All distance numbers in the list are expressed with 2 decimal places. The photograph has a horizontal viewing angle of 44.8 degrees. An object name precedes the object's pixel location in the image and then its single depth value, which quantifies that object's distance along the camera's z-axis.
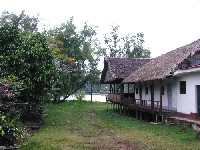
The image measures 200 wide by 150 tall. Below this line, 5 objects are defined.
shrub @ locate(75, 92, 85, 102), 38.49
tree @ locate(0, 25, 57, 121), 14.60
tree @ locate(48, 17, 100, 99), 32.44
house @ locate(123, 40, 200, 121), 13.56
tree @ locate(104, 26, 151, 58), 43.24
